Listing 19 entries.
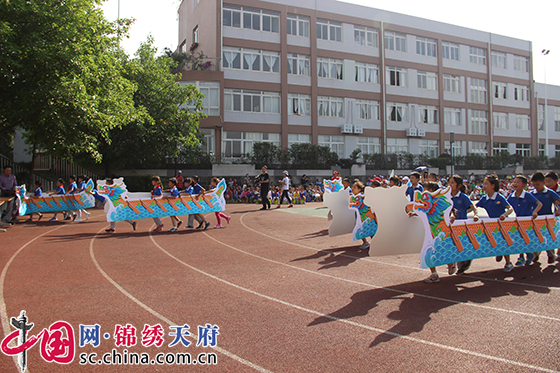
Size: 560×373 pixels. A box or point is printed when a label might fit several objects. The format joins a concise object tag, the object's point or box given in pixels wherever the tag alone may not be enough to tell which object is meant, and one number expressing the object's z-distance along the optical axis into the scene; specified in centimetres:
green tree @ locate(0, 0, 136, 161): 1458
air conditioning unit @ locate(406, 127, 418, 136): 4112
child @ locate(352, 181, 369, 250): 984
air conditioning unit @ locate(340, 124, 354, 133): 3775
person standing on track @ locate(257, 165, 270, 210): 1955
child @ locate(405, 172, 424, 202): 996
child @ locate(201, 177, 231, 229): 1402
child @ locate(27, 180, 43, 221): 1684
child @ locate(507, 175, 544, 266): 768
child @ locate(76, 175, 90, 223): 1627
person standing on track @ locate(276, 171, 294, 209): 2249
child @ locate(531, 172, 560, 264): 774
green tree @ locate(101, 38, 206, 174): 2573
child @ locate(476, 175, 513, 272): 740
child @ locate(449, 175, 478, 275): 714
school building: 3400
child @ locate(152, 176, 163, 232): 1328
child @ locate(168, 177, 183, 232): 1343
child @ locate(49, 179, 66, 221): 1717
